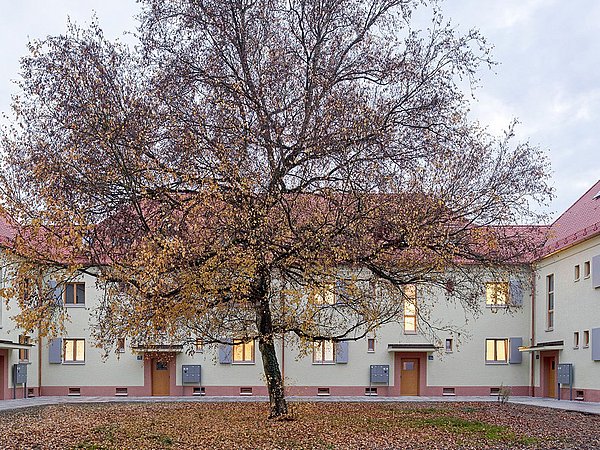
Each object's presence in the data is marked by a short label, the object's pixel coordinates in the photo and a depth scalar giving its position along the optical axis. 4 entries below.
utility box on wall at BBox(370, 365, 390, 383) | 31.56
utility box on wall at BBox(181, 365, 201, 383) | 31.22
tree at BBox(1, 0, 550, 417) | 14.30
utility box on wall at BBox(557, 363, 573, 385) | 27.50
